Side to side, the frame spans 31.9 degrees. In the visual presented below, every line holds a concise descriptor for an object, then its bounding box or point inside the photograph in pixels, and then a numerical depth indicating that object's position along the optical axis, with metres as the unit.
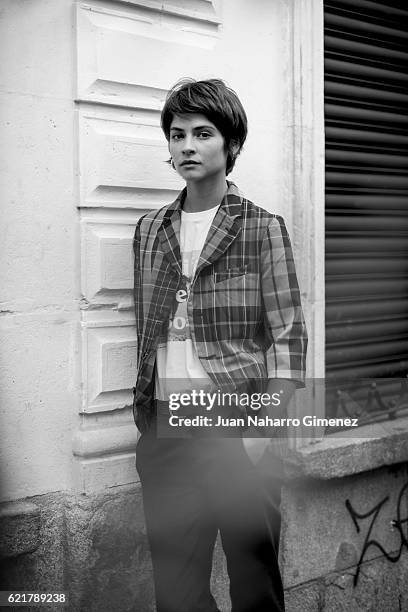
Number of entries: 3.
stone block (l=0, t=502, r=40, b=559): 2.82
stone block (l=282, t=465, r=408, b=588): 3.55
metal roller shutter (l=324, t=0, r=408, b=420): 3.77
